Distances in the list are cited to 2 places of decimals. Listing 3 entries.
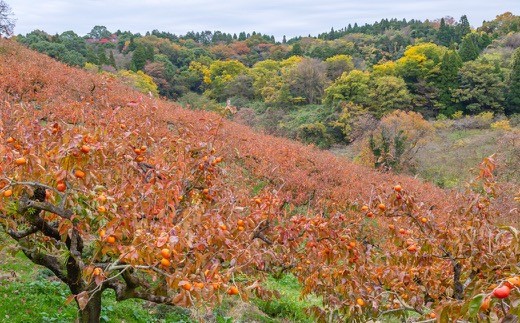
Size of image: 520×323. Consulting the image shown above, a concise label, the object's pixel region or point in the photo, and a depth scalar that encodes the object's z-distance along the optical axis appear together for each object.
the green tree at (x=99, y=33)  72.68
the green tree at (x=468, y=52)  40.59
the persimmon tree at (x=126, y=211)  2.47
